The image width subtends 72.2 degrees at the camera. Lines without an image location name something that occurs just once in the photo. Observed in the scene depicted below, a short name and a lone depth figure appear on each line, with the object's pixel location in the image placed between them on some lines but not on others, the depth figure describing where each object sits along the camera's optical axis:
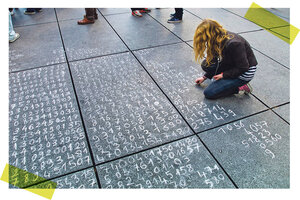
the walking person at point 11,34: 4.36
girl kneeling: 2.47
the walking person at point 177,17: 5.20
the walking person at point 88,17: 5.16
